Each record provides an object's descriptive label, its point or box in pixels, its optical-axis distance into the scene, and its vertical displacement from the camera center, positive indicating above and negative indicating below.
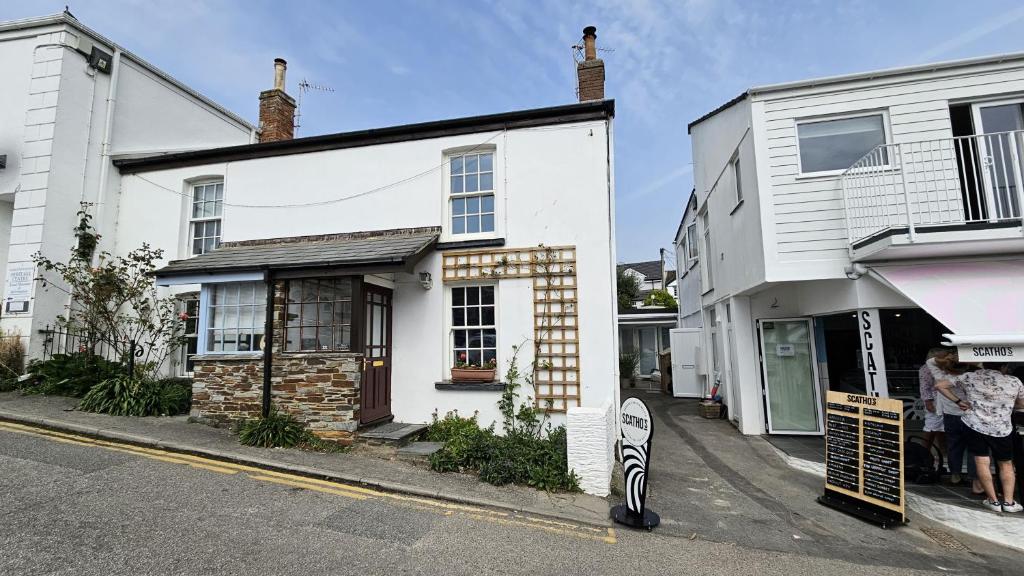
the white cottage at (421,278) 7.66 +1.27
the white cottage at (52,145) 10.16 +4.91
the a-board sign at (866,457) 5.46 -1.43
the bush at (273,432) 7.12 -1.26
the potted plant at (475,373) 7.89 -0.42
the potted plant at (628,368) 19.53 -0.92
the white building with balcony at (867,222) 6.56 +2.02
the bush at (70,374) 9.33 -0.40
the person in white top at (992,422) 5.63 -1.00
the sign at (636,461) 5.06 -1.28
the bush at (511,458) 6.01 -1.52
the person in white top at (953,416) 6.14 -1.01
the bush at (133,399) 8.26 -0.83
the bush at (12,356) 9.59 -0.01
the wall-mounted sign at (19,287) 10.08 +1.50
